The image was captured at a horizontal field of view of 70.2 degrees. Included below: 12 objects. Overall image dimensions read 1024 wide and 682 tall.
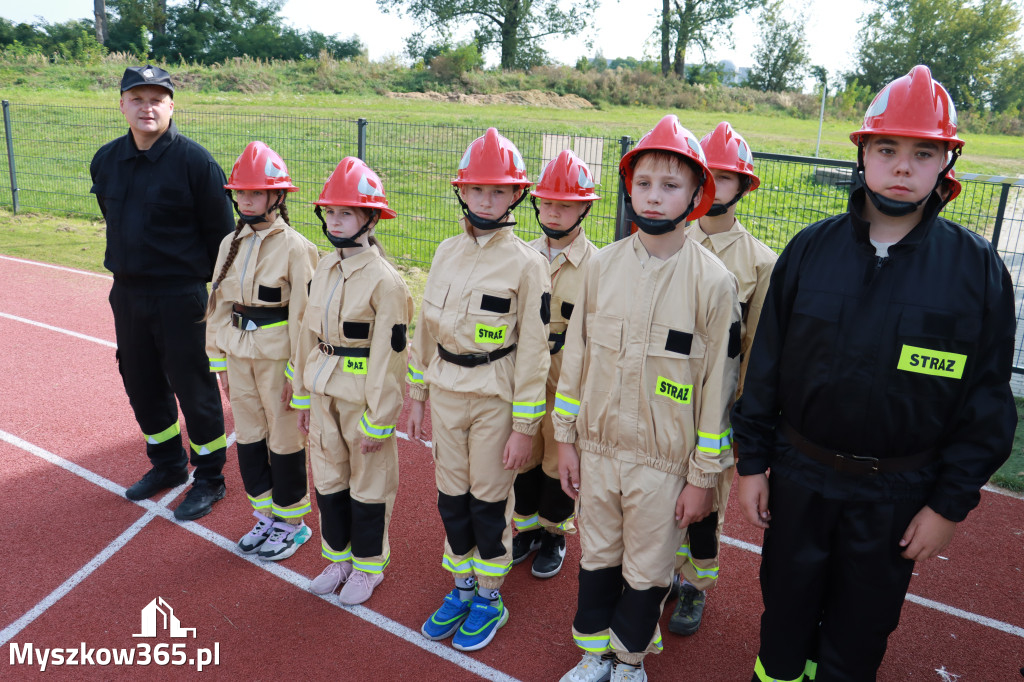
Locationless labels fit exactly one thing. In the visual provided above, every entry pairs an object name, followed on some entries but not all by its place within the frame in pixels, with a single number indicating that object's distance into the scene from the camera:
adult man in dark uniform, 4.71
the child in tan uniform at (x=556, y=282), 4.28
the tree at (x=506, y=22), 49.72
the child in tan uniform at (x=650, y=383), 2.96
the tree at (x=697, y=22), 47.59
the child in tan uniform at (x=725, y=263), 3.76
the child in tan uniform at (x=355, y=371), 3.80
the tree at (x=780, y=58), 55.91
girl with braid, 4.24
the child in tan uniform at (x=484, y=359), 3.58
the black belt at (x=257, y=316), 4.30
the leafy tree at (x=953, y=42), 50.50
